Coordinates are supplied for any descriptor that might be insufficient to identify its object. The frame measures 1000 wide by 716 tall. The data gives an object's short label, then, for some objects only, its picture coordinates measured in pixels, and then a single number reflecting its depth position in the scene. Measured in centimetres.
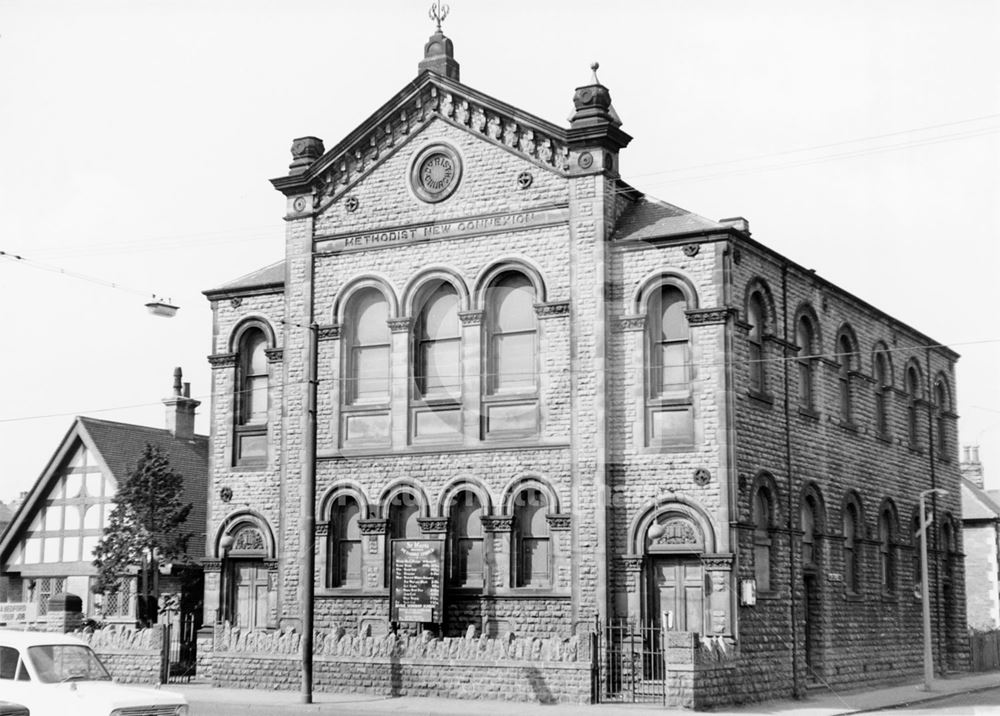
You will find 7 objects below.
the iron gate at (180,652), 3113
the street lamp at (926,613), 3341
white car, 1650
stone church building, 2878
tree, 3691
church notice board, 2998
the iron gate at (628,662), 2669
